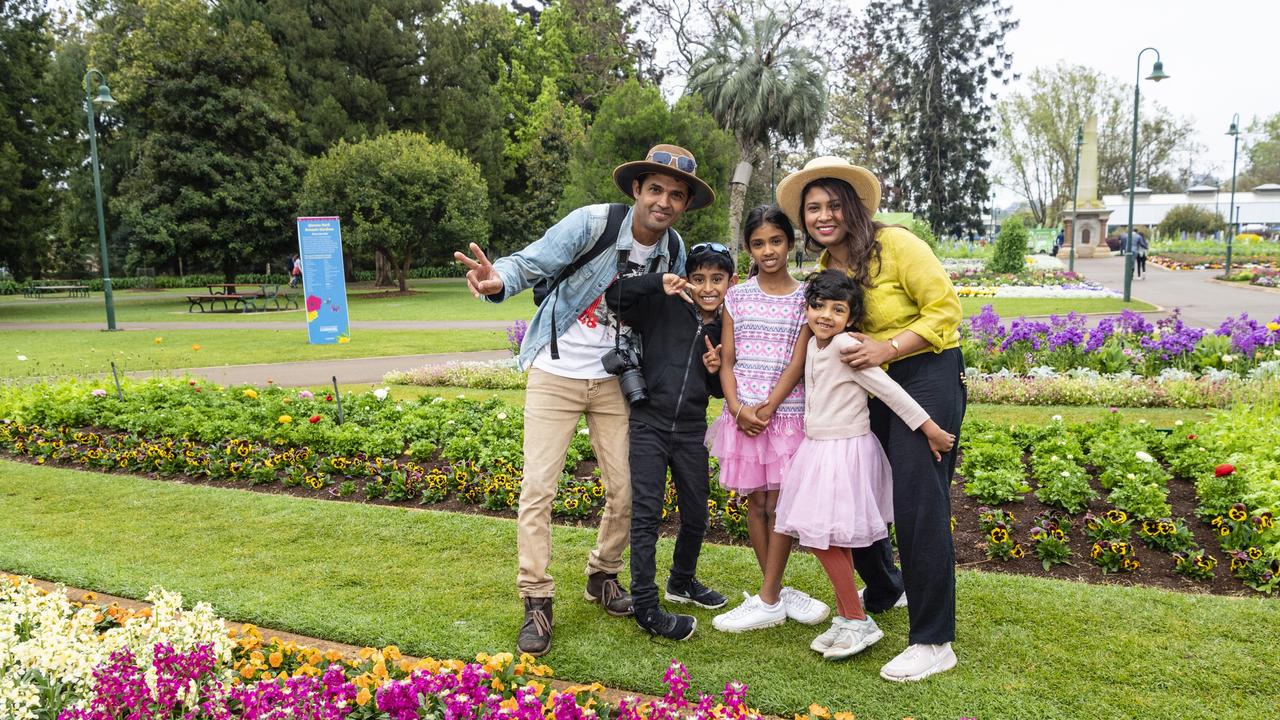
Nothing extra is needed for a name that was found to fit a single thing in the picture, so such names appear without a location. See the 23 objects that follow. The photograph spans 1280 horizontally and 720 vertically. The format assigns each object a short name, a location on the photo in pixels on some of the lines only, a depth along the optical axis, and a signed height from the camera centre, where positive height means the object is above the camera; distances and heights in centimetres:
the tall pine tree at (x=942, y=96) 4531 +943
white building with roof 6319 +423
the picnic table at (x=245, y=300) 2366 -81
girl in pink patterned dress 335 -54
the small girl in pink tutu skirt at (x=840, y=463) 301 -77
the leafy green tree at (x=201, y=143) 2978 +500
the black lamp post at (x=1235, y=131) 3222 +509
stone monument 4334 +256
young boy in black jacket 337 -54
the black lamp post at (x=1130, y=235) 1975 +59
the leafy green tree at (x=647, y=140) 2284 +369
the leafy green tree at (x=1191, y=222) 5441 +246
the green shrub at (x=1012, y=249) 2945 +44
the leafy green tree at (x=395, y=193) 2834 +278
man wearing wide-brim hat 333 -27
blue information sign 1458 -16
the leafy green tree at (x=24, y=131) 2380 +444
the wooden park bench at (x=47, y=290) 3569 -62
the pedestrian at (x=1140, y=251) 2808 +28
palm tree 2570 +572
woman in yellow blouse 295 -38
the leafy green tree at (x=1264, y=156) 6781 +899
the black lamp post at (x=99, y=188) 1781 +213
